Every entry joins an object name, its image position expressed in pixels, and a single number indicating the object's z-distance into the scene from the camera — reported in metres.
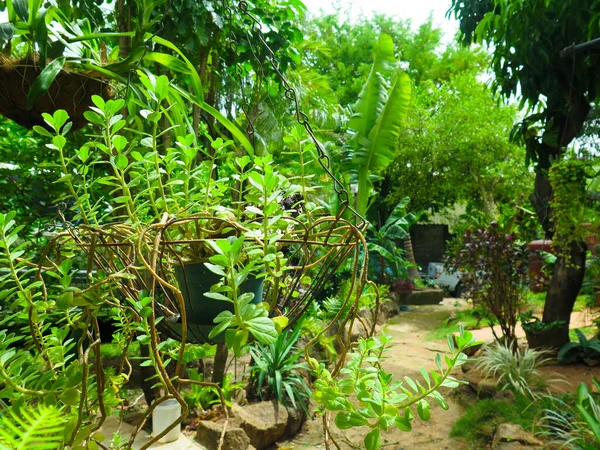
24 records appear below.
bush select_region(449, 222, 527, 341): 4.24
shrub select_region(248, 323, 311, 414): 3.31
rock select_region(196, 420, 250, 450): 2.55
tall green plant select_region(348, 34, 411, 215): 3.78
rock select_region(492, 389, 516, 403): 3.35
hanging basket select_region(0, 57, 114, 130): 1.30
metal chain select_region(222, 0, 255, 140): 0.95
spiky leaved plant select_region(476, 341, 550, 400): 3.44
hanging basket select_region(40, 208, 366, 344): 0.73
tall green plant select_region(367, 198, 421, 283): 6.91
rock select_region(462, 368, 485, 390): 3.97
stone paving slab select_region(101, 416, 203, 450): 2.49
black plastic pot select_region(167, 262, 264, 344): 0.78
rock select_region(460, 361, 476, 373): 4.33
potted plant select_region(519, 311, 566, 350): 3.94
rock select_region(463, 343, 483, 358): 4.70
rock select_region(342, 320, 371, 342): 5.60
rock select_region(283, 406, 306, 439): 3.30
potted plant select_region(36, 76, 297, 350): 0.67
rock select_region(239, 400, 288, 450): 2.92
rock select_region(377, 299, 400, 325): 7.22
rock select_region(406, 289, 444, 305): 8.69
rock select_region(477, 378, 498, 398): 3.67
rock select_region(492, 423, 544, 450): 2.57
